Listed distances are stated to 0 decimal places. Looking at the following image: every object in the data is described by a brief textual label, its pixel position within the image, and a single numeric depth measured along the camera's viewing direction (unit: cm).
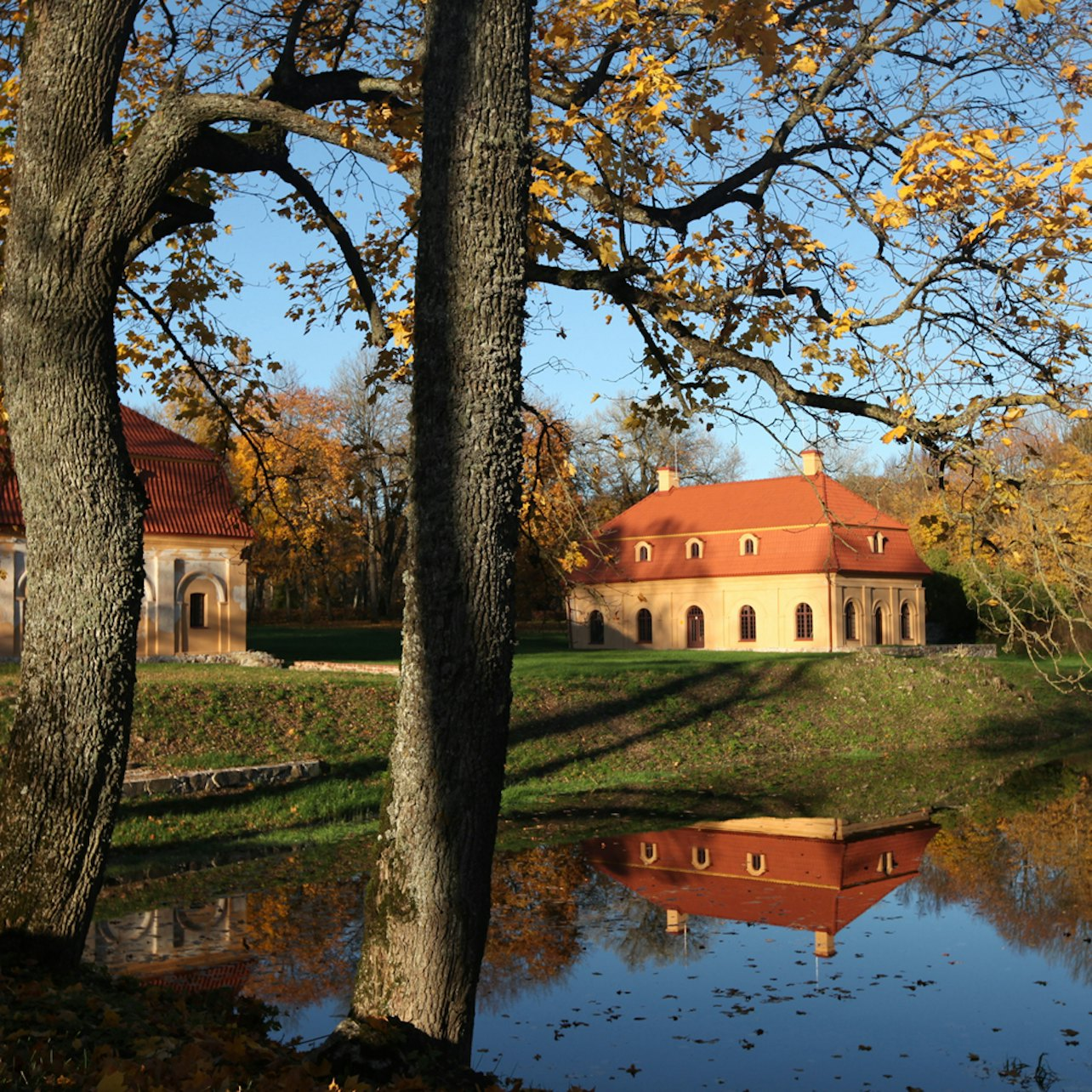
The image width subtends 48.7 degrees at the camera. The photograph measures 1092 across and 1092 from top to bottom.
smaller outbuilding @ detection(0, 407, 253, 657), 3306
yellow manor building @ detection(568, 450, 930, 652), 4862
